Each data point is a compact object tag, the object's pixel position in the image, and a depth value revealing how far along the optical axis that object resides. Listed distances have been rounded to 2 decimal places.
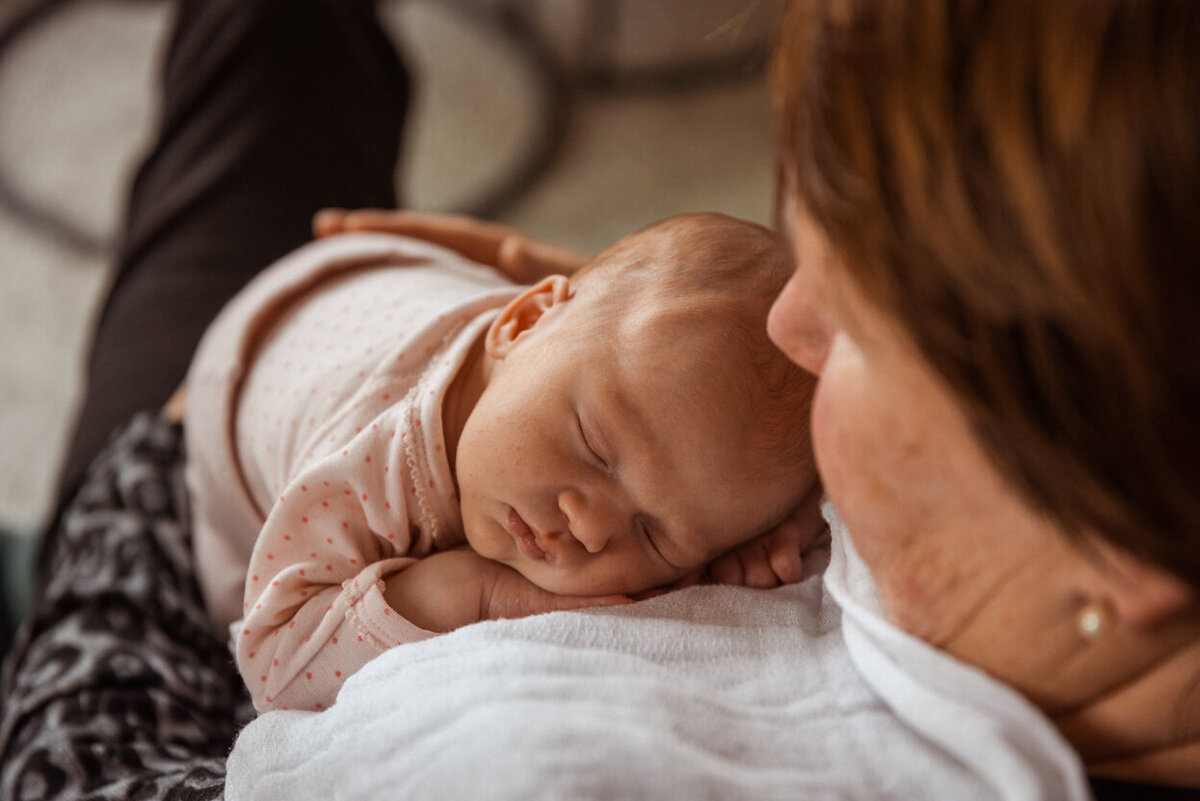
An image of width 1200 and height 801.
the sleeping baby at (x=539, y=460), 0.86
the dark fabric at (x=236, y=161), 1.27
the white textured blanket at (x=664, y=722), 0.62
